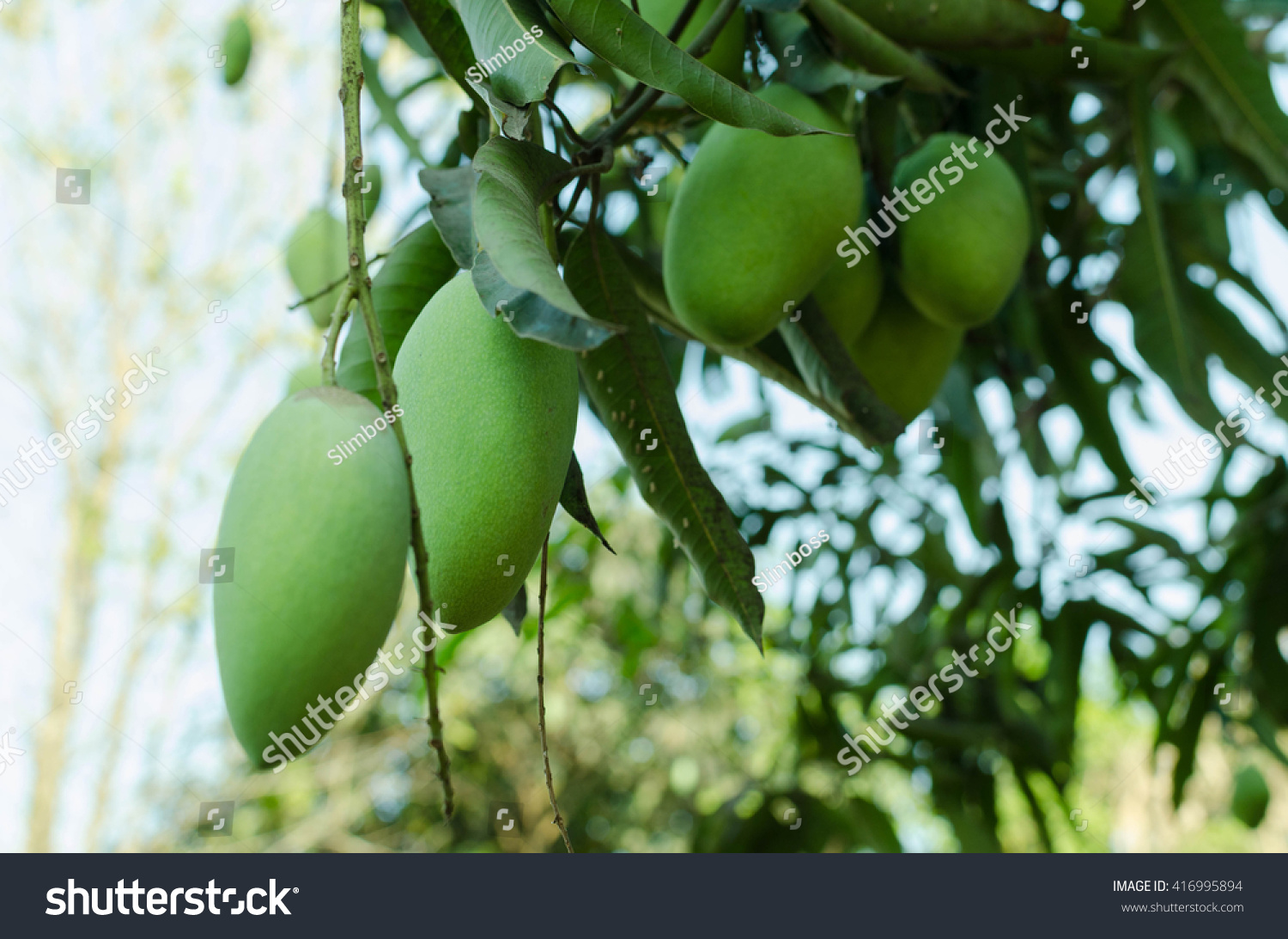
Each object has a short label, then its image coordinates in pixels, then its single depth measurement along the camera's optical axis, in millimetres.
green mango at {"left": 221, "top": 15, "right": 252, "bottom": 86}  1366
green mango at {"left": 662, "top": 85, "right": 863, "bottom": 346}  724
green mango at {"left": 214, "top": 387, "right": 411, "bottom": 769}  376
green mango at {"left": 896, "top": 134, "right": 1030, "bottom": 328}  869
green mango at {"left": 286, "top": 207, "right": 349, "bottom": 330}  1093
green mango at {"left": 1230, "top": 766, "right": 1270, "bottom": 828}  2502
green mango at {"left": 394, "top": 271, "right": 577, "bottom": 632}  461
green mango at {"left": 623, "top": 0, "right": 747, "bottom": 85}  826
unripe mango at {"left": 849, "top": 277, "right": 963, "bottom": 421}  967
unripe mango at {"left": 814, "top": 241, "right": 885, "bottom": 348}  893
